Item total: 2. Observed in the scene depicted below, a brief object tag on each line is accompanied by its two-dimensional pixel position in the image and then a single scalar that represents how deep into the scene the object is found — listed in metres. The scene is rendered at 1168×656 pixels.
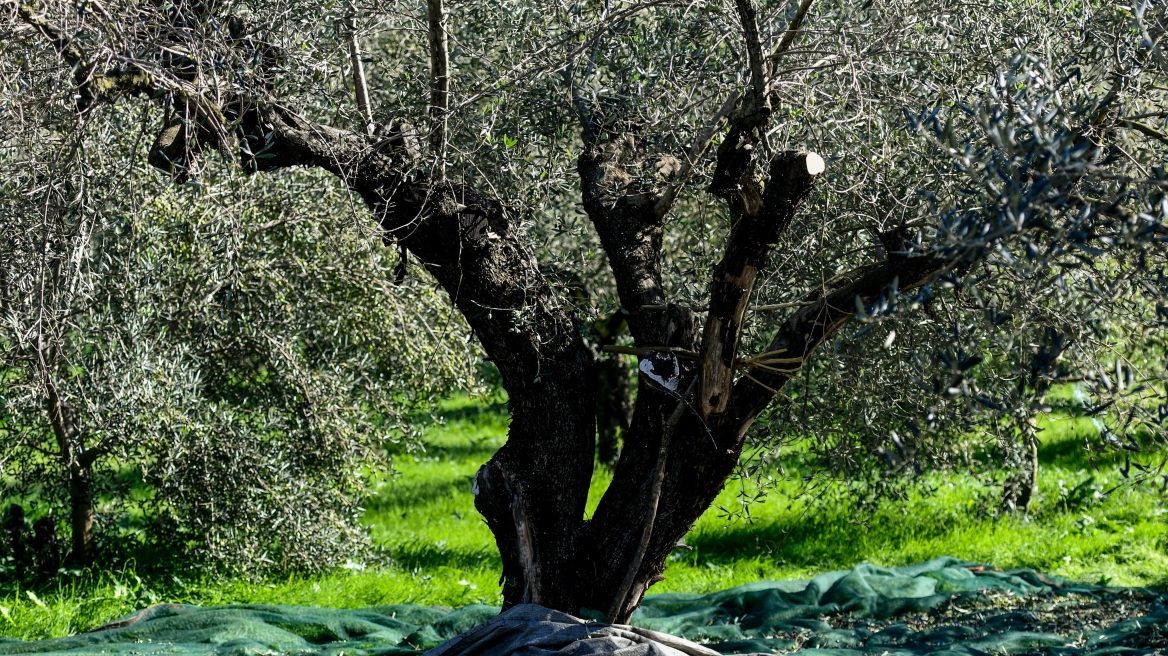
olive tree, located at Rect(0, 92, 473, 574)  14.57
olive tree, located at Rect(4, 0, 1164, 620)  9.05
